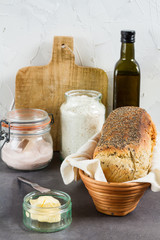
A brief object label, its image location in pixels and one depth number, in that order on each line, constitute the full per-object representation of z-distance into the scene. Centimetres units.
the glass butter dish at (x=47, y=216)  105
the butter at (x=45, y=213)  105
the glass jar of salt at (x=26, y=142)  125
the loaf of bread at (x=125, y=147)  106
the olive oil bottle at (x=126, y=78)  129
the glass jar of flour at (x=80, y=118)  128
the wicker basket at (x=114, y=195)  104
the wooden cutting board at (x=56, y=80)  135
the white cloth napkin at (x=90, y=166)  105
